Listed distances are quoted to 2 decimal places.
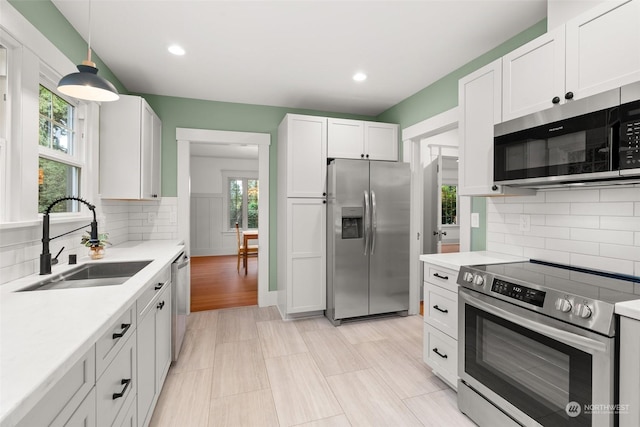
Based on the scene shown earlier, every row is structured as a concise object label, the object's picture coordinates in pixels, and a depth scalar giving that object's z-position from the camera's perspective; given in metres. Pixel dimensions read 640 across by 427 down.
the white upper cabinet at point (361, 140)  3.59
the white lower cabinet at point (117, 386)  1.11
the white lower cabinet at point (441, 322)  2.06
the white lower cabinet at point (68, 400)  0.74
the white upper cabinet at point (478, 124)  2.12
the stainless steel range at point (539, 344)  1.22
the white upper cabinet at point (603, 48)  1.42
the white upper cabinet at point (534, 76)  1.72
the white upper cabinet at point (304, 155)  3.42
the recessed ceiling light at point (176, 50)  2.52
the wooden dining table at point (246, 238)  5.90
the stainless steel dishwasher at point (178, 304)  2.42
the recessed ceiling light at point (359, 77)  3.05
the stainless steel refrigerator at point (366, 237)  3.32
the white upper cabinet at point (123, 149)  2.78
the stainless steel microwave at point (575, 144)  1.37
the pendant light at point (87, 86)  1.52
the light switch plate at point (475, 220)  2.67
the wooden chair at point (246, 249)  5.95
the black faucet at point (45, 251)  1.72
